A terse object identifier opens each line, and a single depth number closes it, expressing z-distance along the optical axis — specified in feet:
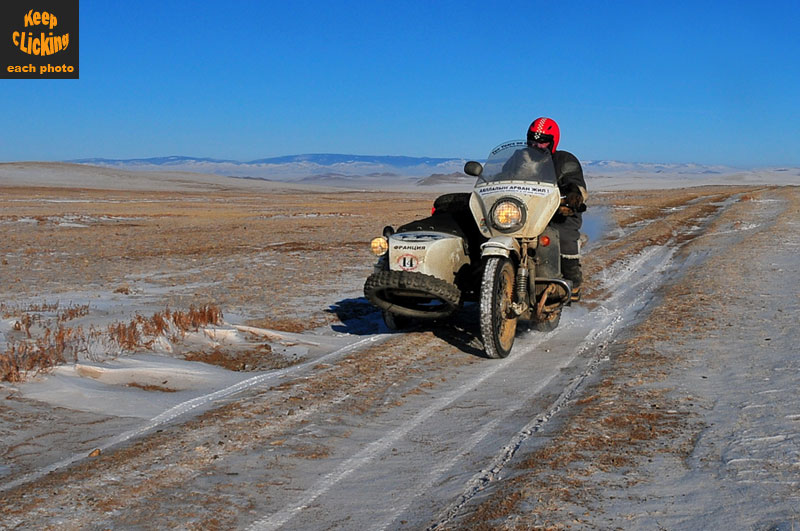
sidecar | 25.39
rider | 29.07
